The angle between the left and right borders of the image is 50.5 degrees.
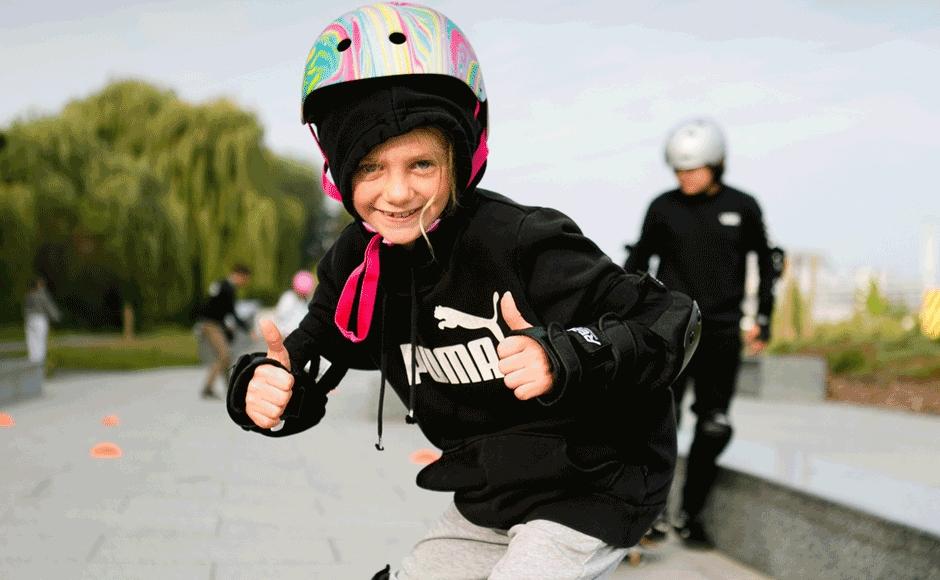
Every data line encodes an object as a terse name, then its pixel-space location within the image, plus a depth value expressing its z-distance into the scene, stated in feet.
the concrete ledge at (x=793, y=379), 41.09
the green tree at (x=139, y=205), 51.31
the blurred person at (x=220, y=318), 38.99
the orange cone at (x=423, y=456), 23.02
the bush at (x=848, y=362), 43.62
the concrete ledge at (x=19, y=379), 36.35
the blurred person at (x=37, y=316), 50.29
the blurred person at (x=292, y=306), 40.52
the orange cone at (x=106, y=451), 23.82
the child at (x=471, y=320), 6.51
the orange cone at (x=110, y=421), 31.19
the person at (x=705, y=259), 14.21
